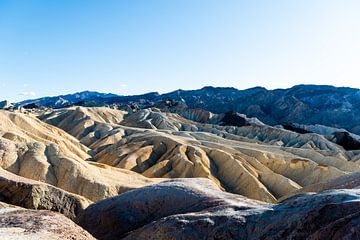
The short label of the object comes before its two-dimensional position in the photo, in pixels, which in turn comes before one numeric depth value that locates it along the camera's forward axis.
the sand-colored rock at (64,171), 35.84
